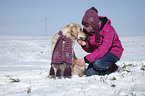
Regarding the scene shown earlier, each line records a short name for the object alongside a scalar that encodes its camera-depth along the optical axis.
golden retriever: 4.27
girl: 4.48
